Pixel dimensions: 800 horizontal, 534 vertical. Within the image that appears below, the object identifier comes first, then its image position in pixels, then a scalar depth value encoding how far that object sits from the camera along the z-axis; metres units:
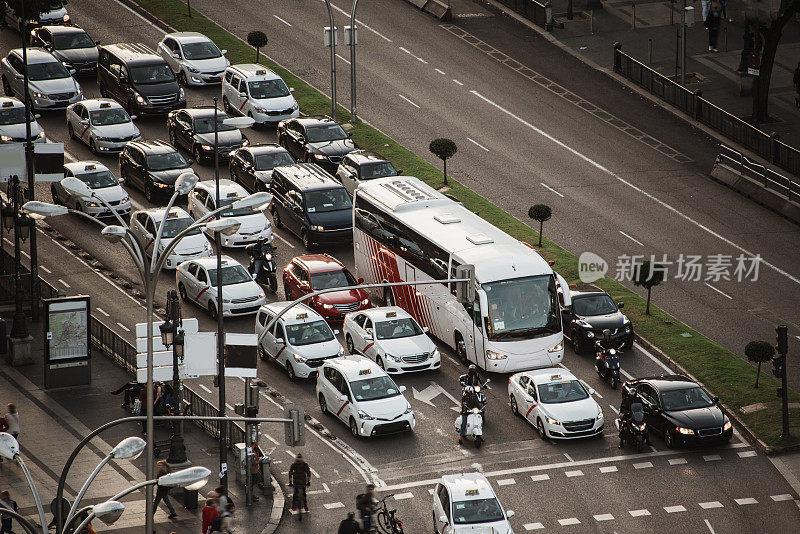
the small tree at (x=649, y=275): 45.47
